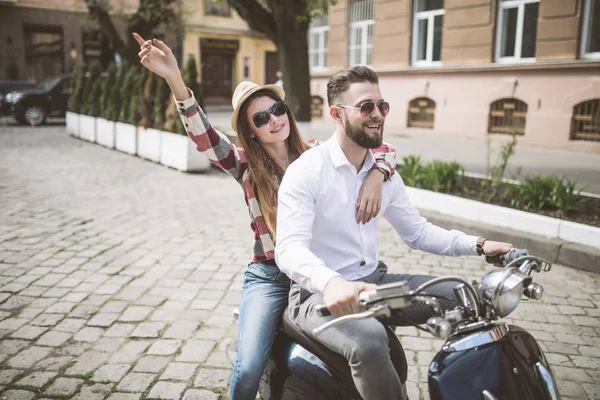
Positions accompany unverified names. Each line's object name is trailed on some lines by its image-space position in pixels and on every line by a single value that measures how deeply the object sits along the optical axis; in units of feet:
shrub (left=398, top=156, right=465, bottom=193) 22.72
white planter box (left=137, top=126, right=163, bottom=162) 37.38
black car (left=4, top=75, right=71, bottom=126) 60.54
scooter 5.27
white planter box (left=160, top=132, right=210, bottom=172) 33.40
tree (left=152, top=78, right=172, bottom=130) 36.47
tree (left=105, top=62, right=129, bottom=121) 44.37
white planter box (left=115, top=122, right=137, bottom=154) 40.96
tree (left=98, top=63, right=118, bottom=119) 45.68
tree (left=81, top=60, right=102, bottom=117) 49.26
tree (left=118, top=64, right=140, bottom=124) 41.63
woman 7.47
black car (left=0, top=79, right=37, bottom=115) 62.88
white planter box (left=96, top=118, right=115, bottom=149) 44.83
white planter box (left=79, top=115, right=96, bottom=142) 48.31
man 6.50
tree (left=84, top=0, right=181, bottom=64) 54.85
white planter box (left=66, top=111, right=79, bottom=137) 51.90
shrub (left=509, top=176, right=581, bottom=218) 18.84
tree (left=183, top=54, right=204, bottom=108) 33.12
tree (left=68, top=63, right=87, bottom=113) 52.54
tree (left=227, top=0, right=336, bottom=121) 31.07
